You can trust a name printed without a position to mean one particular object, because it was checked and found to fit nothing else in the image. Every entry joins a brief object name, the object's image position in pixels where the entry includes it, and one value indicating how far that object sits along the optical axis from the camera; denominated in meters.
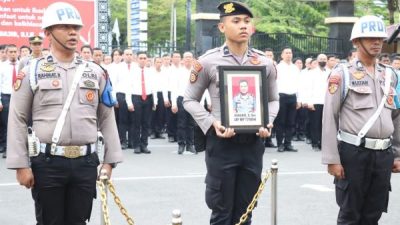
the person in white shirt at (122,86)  14.48
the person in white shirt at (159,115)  16.50
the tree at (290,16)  34.09
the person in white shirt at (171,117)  15.73
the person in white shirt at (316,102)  15.23
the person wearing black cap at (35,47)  11.24
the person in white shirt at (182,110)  14.16
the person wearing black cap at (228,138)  5.43
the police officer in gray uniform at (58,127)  5.04
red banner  16.14
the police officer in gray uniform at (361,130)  5.79
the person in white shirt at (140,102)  14.23
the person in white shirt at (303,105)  15.55
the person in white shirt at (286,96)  14.98
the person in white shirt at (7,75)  13.31
